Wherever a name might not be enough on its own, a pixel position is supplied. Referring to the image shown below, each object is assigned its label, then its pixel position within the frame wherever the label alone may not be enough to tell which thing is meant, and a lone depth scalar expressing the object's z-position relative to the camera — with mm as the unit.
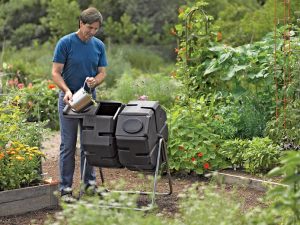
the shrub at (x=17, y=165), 7087
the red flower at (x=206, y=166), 8550
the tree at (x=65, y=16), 21513
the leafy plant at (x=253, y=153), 8429
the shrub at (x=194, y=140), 8673
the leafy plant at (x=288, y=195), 4490
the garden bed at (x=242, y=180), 8090
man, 7204
